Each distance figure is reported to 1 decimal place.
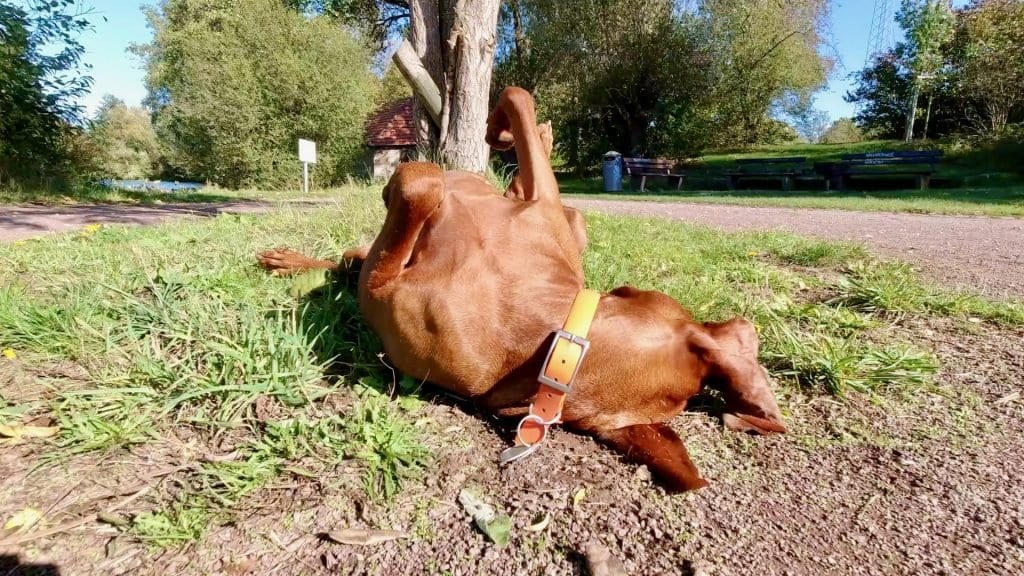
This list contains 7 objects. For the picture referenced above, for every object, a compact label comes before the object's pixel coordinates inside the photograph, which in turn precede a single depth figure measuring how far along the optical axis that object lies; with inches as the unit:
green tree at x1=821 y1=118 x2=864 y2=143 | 2148.1
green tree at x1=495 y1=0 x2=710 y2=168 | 799.1
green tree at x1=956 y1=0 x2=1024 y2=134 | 725.9
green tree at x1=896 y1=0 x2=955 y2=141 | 900.0
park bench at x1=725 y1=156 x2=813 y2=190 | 613.3
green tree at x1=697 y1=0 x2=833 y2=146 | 814.5
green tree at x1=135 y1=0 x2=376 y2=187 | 793.6
